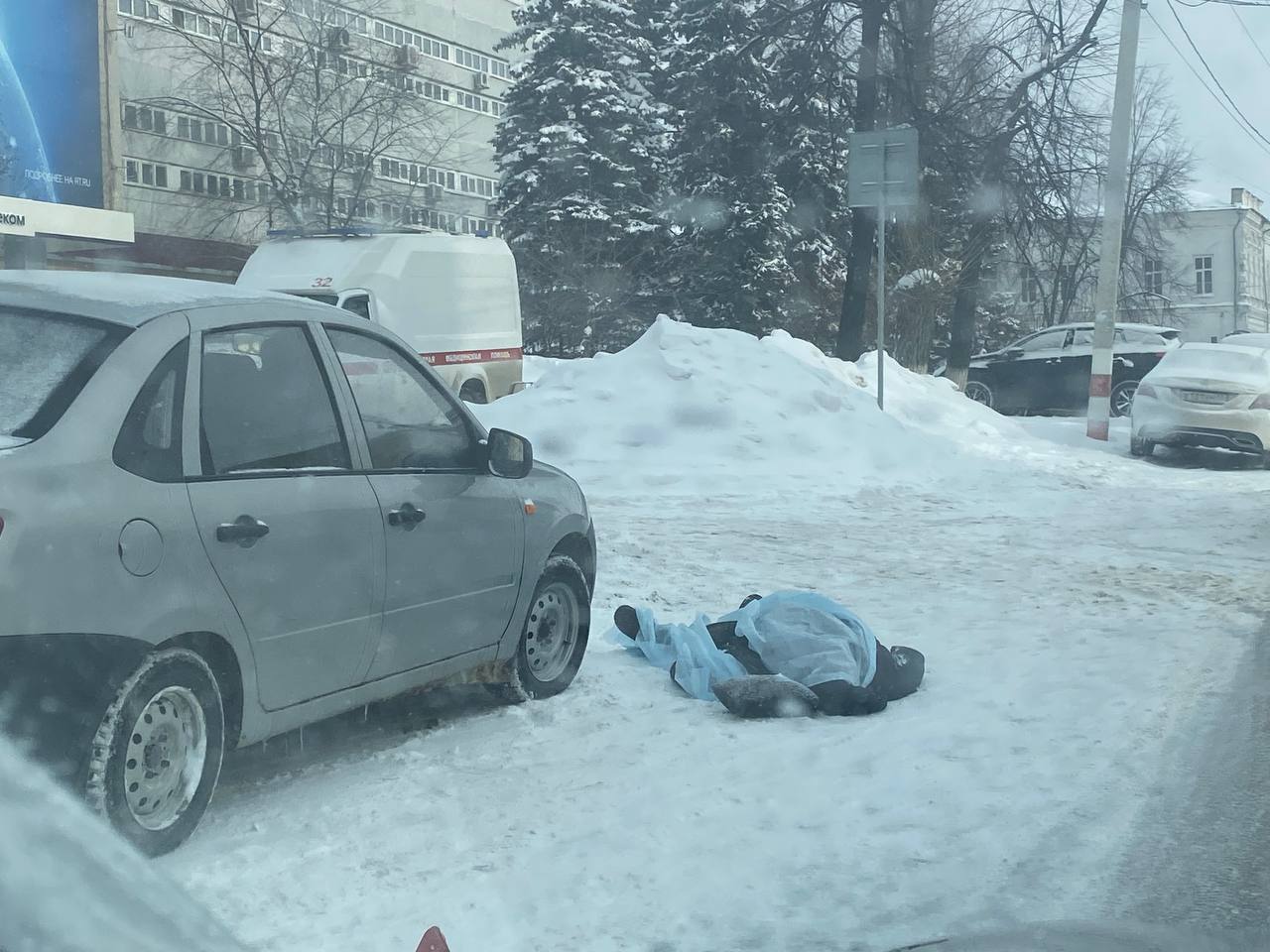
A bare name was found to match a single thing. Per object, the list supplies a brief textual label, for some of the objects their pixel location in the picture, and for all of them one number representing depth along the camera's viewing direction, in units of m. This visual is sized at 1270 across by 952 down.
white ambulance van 18.61
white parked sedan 16.25
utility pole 19.30
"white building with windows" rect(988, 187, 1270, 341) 75.25
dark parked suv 25.33
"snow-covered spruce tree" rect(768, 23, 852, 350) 26.36
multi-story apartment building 40.41
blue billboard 31.67
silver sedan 3.50
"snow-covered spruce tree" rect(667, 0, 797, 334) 31.72
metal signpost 15.40
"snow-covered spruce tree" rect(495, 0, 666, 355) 41.66
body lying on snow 5.64
